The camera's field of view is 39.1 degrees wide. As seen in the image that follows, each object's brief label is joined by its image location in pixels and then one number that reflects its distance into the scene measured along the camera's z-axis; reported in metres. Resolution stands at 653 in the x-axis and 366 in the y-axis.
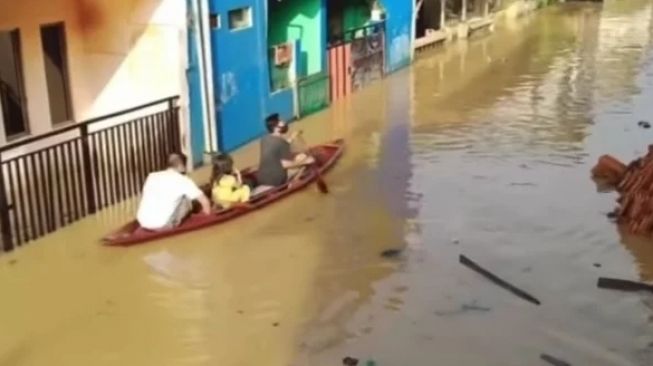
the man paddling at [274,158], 12.34
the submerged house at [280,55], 14.19
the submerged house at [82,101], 11.13
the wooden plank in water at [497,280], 9.32
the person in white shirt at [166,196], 10.88
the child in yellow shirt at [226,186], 11.68
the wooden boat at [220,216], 10.82
